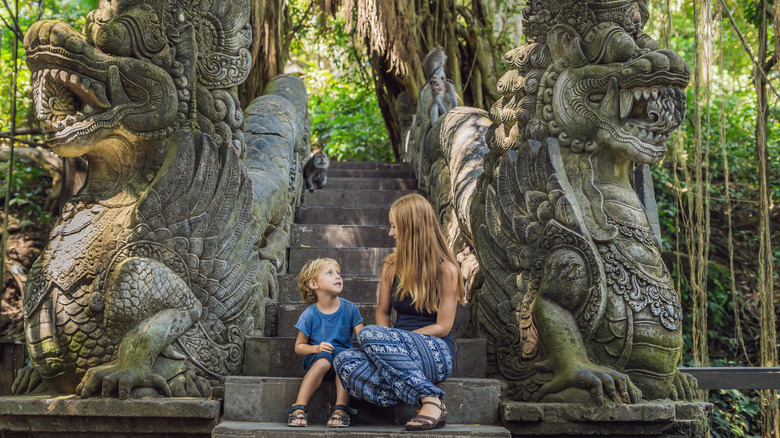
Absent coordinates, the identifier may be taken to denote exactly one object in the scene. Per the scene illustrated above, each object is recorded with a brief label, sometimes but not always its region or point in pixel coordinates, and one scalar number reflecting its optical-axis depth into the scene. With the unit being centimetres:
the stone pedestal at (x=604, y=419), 328
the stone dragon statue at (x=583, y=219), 349
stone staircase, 332
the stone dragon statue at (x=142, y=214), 356
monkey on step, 723
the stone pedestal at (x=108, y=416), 330
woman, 323
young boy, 342
